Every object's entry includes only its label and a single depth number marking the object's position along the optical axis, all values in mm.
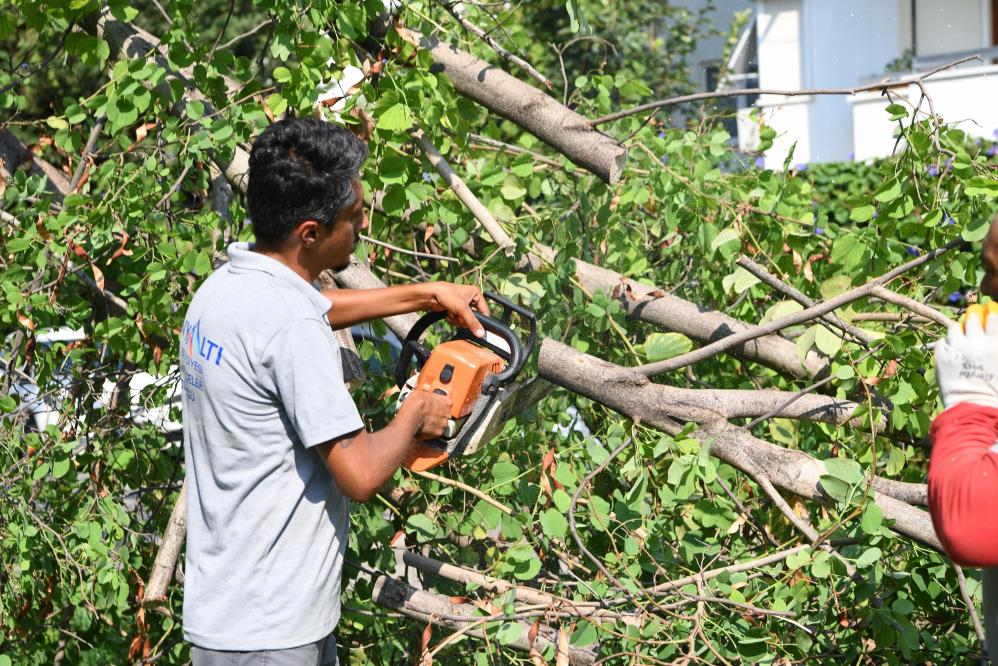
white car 3369
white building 11844
